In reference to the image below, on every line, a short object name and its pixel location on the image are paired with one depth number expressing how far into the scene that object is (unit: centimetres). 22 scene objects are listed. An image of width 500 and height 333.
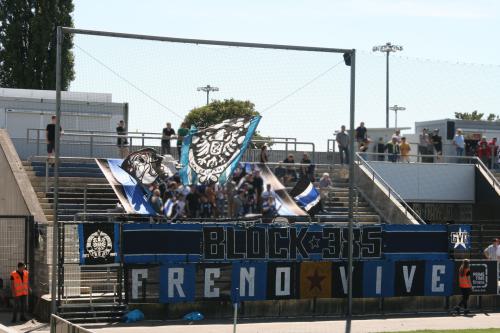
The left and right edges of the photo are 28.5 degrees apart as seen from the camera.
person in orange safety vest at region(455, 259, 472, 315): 2564
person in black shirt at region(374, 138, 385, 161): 3818
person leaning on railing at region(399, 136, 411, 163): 3600
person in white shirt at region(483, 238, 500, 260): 2839
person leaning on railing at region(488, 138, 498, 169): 3825
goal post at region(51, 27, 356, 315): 2094
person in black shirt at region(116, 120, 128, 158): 2955
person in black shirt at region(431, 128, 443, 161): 3700
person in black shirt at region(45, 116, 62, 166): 2922
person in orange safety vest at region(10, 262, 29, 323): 2249
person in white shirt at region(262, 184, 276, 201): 2627
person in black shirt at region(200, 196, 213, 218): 2544
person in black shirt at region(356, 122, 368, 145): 3528
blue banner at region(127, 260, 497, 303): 2342
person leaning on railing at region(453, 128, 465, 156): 3744
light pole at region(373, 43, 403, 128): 6944
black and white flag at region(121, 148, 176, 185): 2588
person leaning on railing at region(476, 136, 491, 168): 3822
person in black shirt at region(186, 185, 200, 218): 2520
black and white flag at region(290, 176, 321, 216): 2723
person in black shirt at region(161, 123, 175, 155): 2942
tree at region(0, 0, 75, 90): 5006
